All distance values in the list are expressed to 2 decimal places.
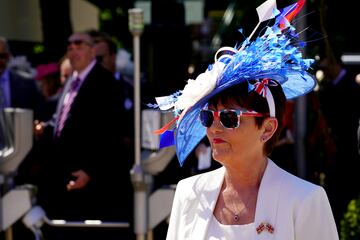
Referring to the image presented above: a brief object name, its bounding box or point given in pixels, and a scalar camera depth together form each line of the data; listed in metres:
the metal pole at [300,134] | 12.86
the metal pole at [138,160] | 11.92
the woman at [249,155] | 5.57
